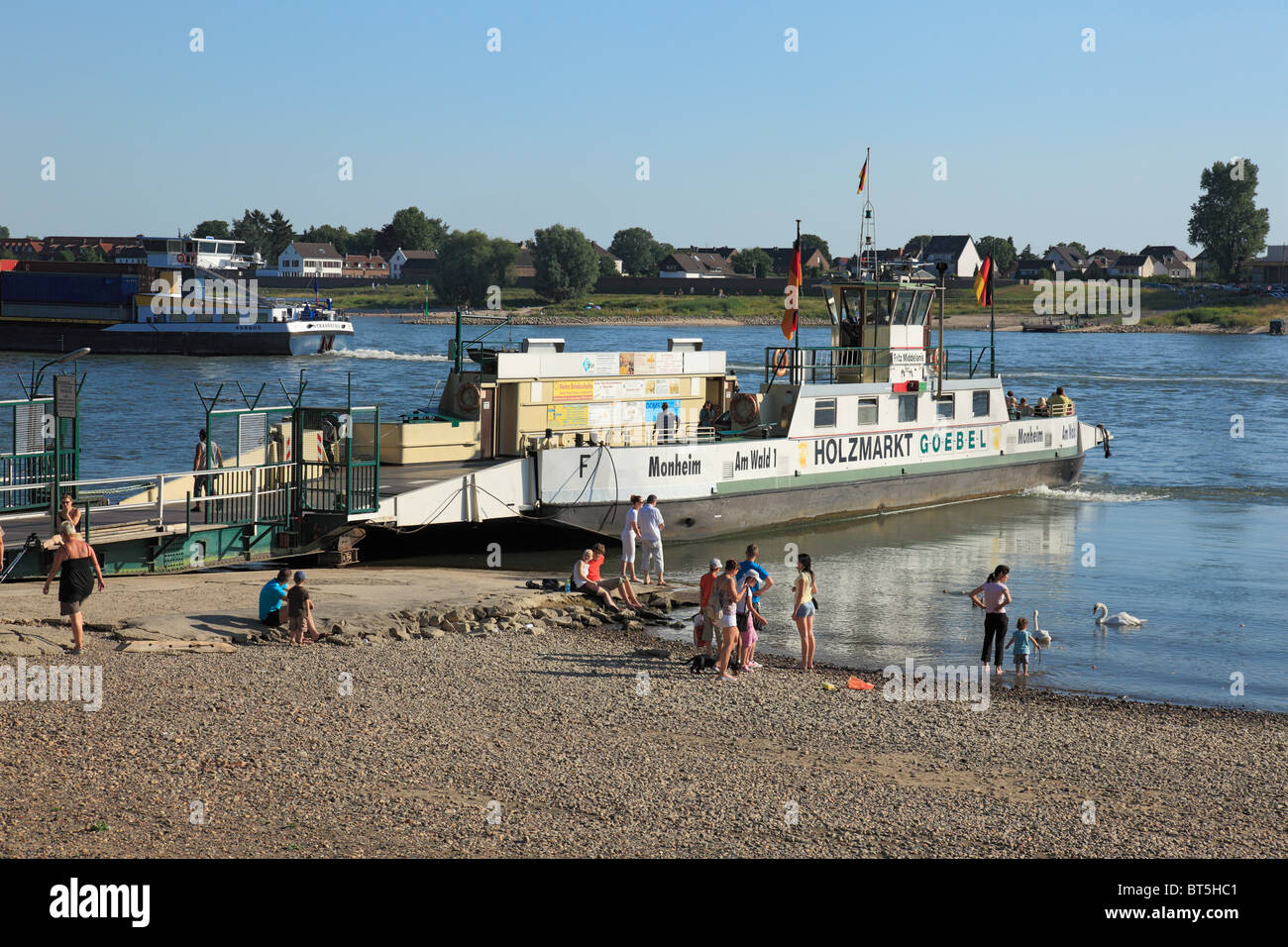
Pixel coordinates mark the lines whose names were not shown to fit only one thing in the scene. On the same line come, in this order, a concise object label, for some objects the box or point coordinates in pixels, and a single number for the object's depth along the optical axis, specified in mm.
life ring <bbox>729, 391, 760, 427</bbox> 30547
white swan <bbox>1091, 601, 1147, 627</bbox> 22094
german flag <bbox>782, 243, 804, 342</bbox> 30141
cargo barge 94062
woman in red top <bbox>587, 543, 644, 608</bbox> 21734
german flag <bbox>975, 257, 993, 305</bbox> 33281
